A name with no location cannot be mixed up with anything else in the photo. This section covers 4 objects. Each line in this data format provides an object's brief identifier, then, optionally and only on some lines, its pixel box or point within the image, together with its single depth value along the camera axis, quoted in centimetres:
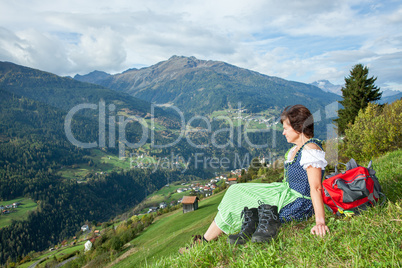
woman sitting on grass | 325
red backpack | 317
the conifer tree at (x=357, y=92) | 3284
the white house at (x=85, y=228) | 9380
